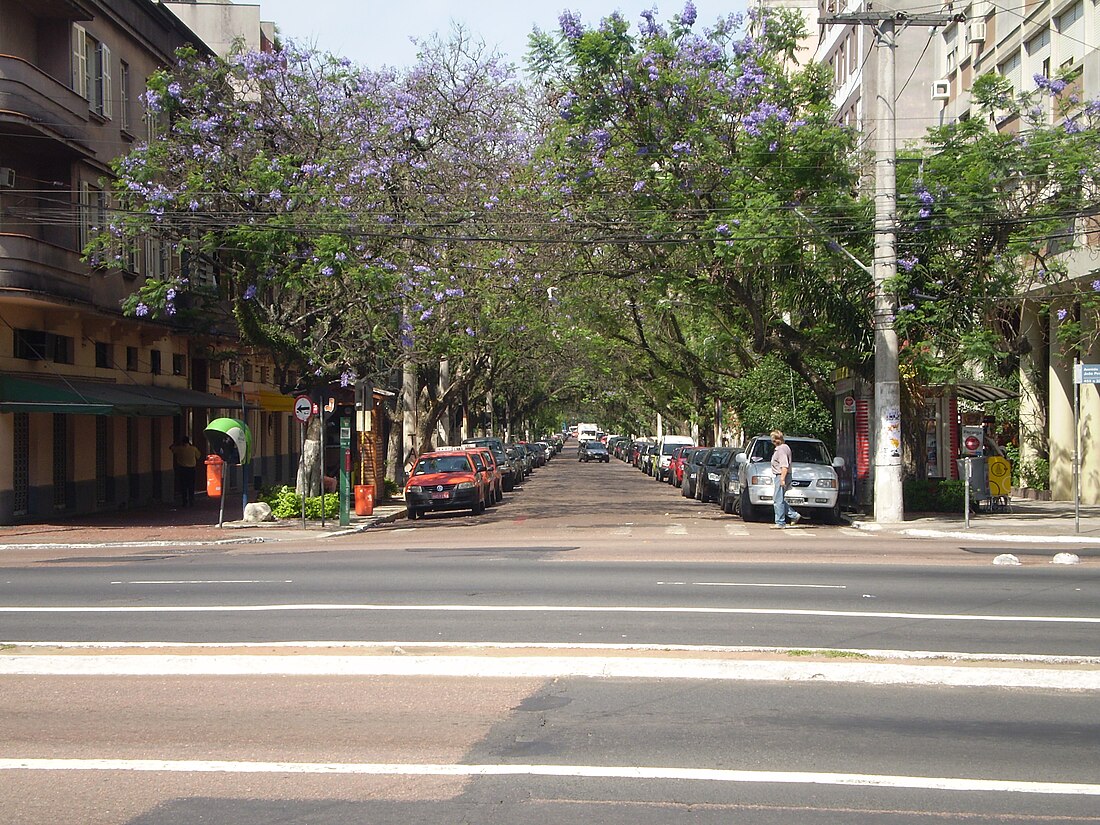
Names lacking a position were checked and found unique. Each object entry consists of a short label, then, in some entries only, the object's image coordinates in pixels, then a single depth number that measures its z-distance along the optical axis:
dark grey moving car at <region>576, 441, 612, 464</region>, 88.62
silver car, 25.83
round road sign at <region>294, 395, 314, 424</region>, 26.14
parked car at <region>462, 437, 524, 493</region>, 43.75
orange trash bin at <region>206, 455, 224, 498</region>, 27.91
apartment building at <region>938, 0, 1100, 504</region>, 28.64
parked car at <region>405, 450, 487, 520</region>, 30.28
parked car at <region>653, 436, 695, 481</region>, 54.03
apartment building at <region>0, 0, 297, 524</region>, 25.70
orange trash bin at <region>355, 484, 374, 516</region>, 30.18
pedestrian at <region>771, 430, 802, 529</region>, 23.64
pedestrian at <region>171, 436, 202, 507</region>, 33.94
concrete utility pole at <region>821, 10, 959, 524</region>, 24.78
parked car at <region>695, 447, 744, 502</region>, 36.16
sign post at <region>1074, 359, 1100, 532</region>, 21.31
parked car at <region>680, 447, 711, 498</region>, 39.66
